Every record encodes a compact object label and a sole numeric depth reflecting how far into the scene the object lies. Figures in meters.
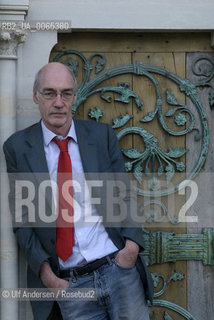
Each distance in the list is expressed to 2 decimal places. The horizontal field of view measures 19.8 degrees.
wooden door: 3.05
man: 2.57
